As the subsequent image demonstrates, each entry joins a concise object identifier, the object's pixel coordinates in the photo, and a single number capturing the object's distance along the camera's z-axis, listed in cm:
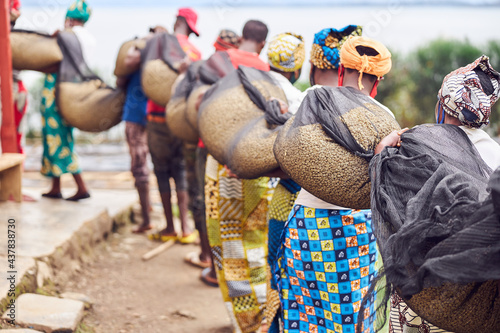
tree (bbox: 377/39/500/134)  1083
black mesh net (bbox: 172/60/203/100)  375
